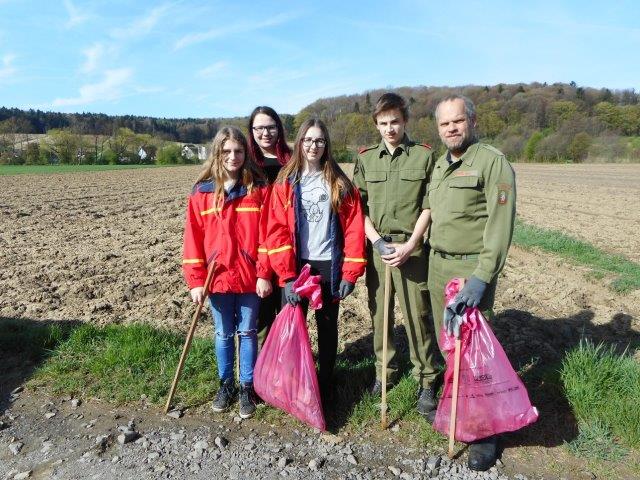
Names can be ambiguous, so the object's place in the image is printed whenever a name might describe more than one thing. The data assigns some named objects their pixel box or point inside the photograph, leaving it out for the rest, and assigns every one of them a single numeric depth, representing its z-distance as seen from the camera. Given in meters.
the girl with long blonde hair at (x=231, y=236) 3.28
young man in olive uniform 3.19
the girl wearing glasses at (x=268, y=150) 3.45
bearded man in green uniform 2.72
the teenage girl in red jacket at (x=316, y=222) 3.18
